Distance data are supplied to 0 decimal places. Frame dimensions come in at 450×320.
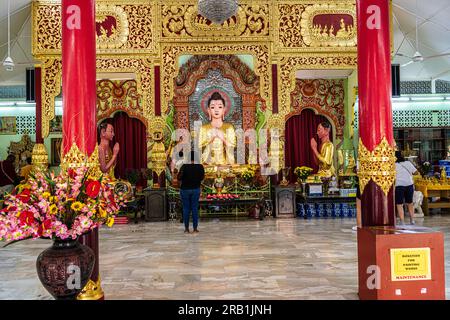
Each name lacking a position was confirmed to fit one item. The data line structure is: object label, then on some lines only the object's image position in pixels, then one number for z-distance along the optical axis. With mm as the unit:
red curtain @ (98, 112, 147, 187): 11000
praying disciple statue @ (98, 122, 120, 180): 9266
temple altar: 8781
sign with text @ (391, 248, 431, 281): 3131
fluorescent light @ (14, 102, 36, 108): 11711
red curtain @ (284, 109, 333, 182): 11273
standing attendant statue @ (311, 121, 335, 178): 9531
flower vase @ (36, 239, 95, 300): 2625
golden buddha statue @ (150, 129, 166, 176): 8773
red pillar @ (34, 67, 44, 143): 8805
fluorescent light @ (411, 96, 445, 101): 12016
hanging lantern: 7418
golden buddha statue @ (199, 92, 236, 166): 10328
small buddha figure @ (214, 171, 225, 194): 9064
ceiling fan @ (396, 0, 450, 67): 8195
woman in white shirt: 6965
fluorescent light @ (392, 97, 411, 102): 11973
